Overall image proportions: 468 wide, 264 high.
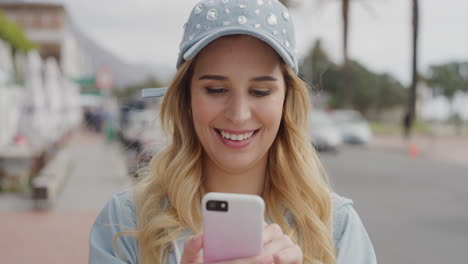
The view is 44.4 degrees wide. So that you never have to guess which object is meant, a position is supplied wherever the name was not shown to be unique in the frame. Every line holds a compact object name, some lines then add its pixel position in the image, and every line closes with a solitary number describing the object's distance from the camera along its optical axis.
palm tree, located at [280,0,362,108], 27.33
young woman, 1.57
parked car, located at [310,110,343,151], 20.92
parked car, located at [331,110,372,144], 27.06
